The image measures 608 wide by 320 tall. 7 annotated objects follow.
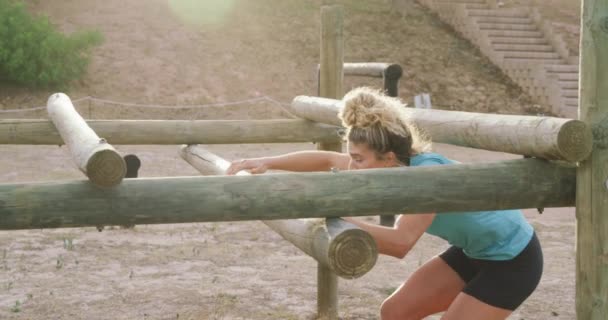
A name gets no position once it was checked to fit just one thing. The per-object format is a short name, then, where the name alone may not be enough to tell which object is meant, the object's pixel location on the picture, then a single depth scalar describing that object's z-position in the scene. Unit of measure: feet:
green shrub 53.47
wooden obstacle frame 8.87
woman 10.11
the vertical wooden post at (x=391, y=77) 20.18
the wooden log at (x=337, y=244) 8.81
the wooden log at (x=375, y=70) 20.16
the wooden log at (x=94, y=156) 8.55
